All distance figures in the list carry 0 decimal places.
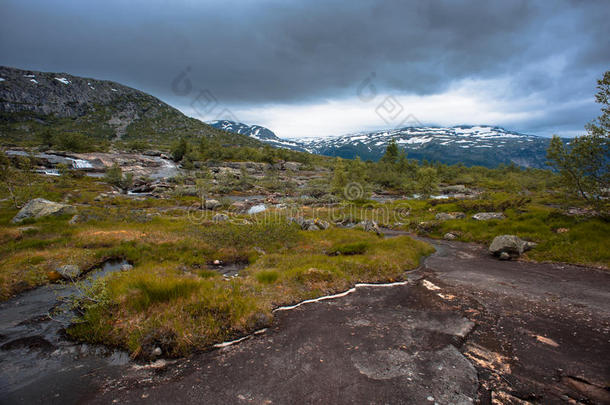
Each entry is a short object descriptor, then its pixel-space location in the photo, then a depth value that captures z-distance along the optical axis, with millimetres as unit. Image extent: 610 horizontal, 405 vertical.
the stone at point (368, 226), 24922
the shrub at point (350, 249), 17750
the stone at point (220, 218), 26953
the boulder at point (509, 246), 16330
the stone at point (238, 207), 41791
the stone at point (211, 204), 42153
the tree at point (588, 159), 15234
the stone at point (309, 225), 24098
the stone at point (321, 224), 25103
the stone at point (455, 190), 75562
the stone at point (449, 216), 28656
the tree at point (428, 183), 50875
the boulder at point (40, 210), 22444
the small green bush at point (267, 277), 11284
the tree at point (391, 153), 107906
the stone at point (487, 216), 24922
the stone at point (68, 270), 13219
